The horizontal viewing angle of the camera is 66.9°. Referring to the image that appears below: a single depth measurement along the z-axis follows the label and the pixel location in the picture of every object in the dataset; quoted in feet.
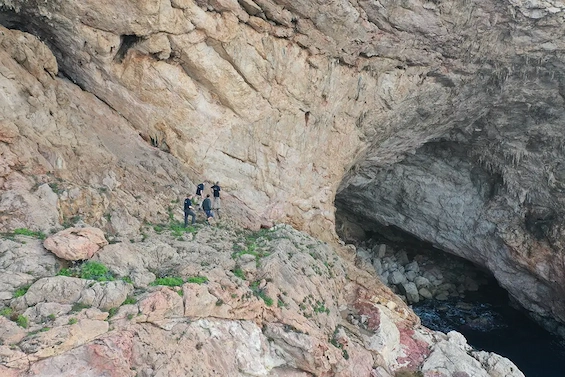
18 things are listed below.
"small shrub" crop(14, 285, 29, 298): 26.86
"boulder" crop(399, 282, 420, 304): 92.48
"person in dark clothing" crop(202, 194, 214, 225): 48.70
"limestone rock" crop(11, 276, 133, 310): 27.35
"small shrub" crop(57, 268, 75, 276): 29.86
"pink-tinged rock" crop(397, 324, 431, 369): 45.14
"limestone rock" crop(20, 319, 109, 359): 24.06
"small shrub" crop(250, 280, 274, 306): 36.32
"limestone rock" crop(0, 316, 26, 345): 23.90
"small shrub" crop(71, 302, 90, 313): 27.06
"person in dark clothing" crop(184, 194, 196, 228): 45.61
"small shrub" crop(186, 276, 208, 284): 33.47
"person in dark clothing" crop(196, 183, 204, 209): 51.01
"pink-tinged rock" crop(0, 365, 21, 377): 22.39
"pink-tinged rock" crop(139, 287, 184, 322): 29.09
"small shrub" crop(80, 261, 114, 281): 30.23
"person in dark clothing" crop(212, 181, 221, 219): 52.41
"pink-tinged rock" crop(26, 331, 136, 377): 24.02
